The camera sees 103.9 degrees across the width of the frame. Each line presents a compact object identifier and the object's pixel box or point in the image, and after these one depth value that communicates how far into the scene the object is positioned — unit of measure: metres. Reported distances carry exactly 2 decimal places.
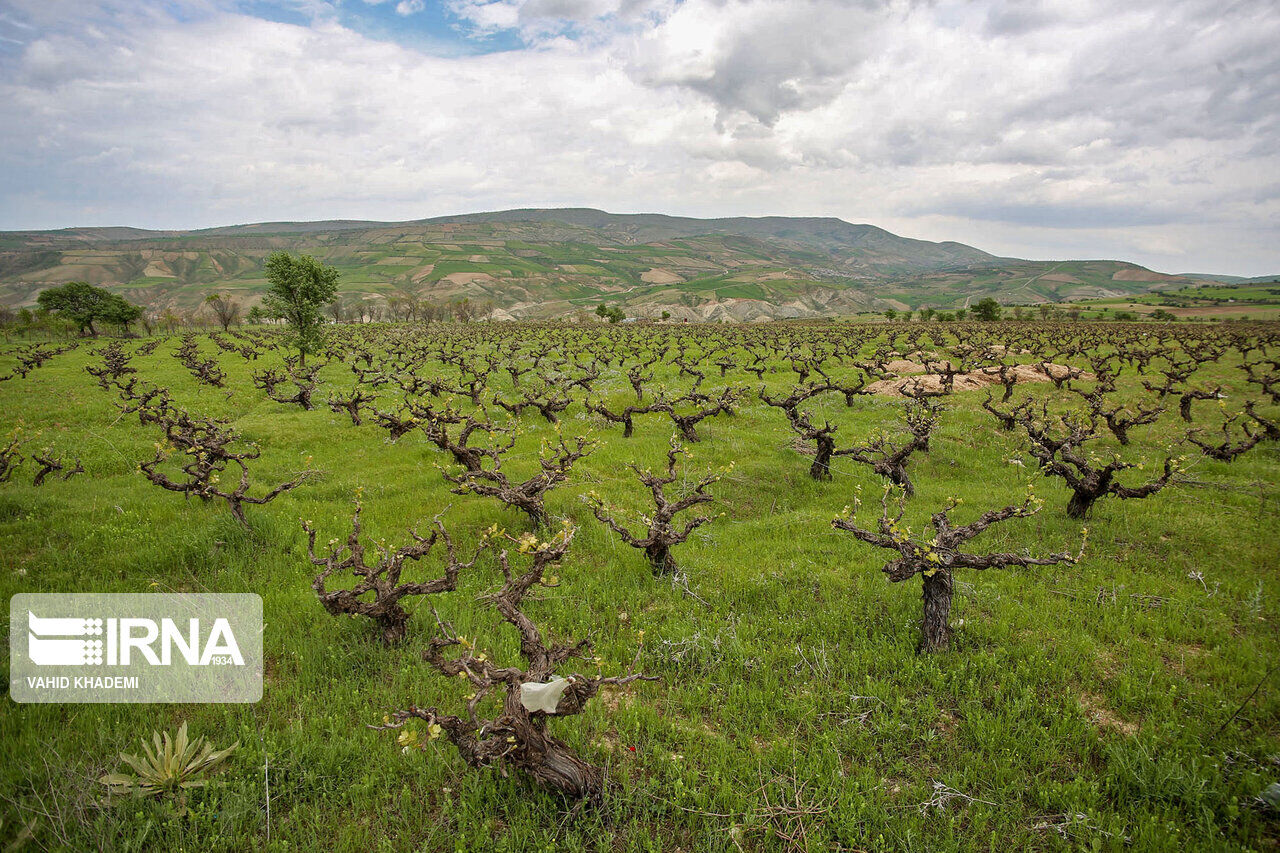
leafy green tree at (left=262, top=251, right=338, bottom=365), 40.03
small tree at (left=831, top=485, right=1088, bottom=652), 7.70
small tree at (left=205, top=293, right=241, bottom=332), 108.02
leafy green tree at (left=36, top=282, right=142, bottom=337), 85.38
